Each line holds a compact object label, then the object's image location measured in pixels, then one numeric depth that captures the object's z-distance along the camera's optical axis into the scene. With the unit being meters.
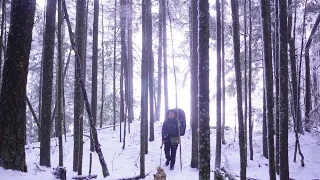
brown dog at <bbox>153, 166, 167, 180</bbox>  7.33
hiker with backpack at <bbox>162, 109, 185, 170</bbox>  11.09
